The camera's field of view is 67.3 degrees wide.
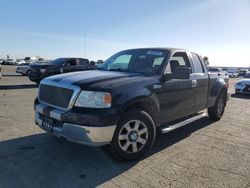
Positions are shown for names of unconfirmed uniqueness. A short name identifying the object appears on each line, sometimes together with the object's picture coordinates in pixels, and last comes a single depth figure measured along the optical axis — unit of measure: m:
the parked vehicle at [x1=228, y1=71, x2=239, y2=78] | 34.34
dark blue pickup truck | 2.68
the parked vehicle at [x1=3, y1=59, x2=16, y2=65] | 41.74
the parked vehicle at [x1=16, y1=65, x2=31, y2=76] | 17.16
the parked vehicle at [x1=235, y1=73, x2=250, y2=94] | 9.51
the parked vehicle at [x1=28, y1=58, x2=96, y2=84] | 10.48
